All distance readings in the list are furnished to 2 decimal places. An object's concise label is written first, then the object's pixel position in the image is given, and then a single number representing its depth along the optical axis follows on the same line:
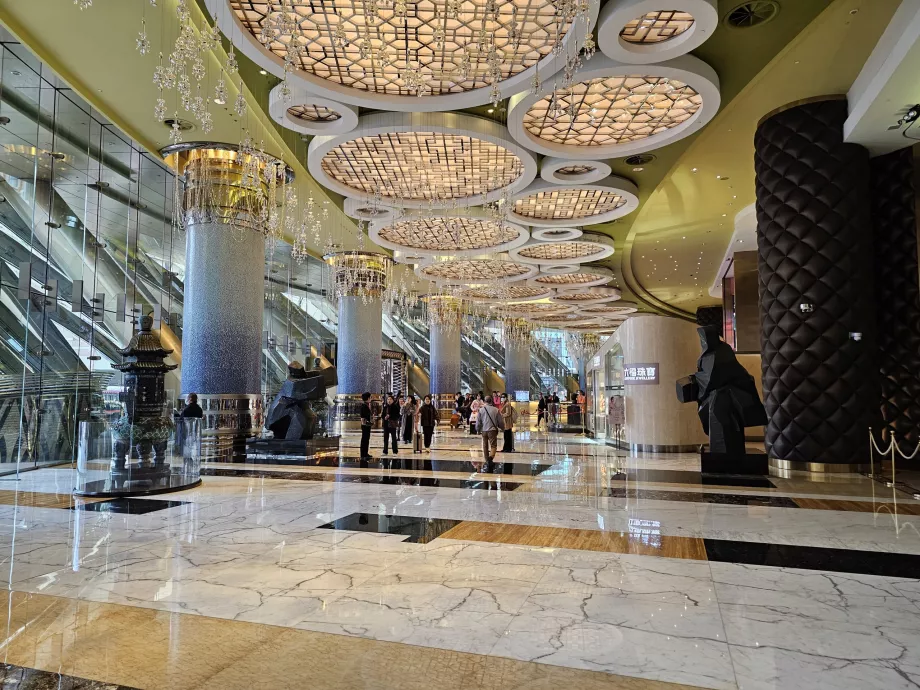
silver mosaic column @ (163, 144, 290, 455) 11.30
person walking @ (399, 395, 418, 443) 13.08
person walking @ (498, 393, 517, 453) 12.12
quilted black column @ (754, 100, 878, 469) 8.62
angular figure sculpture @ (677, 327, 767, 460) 8.76
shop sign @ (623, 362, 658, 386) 12.29
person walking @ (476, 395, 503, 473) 9.27
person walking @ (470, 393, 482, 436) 17.85
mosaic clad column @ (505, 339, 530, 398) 37.72
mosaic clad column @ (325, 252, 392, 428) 20.48
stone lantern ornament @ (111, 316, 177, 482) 6.98
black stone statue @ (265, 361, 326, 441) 11.53
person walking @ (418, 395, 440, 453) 12.84
